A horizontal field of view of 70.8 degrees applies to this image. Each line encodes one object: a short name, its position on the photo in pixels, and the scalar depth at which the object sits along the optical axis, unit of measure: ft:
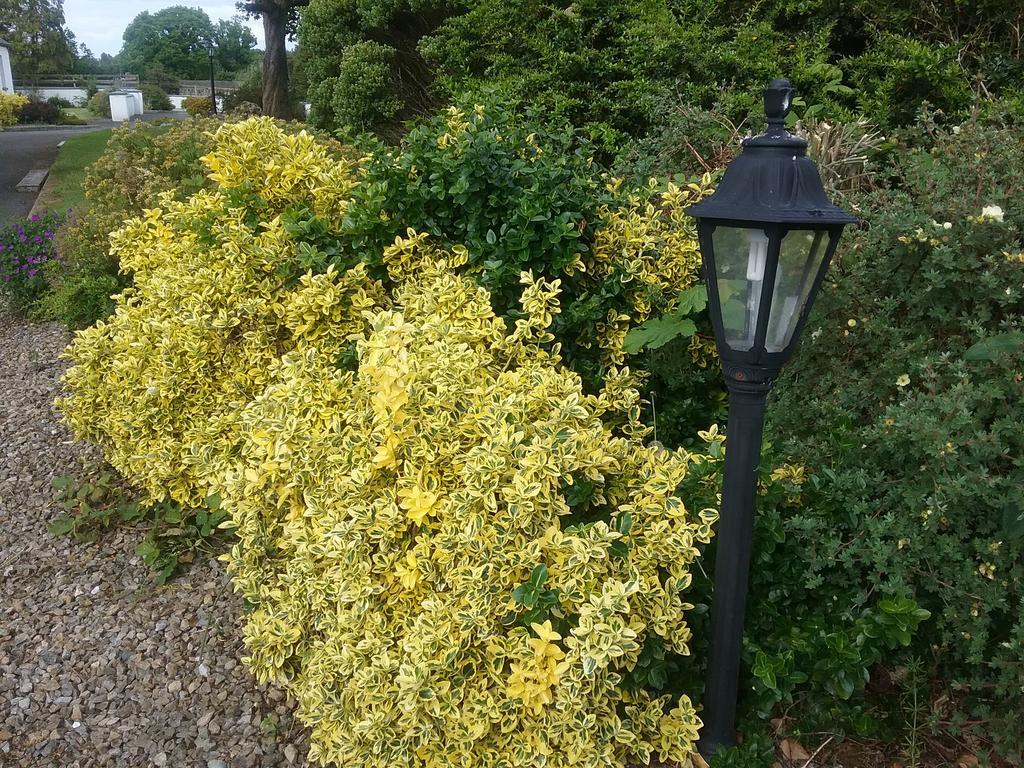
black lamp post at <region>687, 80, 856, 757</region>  5.29
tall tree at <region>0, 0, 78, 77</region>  157.79
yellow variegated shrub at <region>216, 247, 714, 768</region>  6.45
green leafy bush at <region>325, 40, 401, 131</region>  25.61
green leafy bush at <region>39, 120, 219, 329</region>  19.33
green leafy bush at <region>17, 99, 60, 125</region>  91.71
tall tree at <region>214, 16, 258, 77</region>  204.98
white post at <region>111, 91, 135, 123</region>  117.50
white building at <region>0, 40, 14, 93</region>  150.51
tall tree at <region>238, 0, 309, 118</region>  45.91
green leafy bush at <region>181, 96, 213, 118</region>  86.01
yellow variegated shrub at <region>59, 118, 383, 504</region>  10.90
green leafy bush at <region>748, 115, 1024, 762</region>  6.77
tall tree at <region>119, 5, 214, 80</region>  220.43
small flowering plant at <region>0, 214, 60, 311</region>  23.71
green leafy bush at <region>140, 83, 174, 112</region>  141.90
